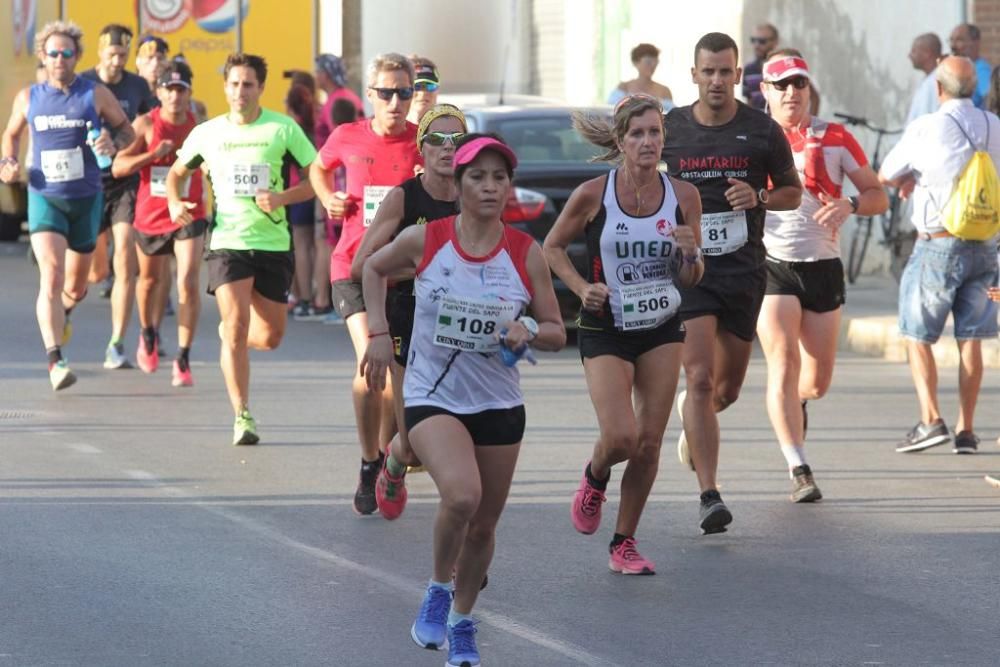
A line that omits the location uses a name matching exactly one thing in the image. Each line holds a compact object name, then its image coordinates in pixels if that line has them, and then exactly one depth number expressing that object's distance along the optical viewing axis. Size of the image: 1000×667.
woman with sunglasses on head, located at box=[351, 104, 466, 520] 16.20
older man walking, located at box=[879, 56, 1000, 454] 22.41
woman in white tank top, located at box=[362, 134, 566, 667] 12.88
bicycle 38.41
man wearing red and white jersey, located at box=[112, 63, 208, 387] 27.52
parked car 30.95
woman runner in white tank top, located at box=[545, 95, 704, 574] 15.72
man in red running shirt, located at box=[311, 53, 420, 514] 19.19
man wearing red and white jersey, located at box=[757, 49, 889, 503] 19.36
